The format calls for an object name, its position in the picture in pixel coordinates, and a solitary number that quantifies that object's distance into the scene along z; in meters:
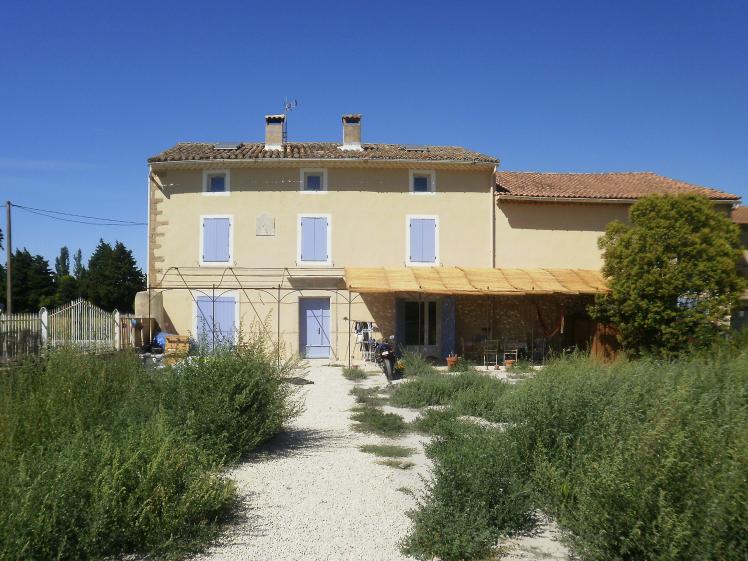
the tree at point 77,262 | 59.74
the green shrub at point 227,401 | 6.33
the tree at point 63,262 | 65.31
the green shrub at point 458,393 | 9.19
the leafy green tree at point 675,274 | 14.21
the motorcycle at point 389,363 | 13.38
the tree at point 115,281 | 38.83
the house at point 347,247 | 17.50
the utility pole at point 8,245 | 23.84
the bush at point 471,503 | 4.26
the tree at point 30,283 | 39.41
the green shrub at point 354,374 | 14.18
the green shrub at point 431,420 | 7.96
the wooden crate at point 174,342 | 15.54
